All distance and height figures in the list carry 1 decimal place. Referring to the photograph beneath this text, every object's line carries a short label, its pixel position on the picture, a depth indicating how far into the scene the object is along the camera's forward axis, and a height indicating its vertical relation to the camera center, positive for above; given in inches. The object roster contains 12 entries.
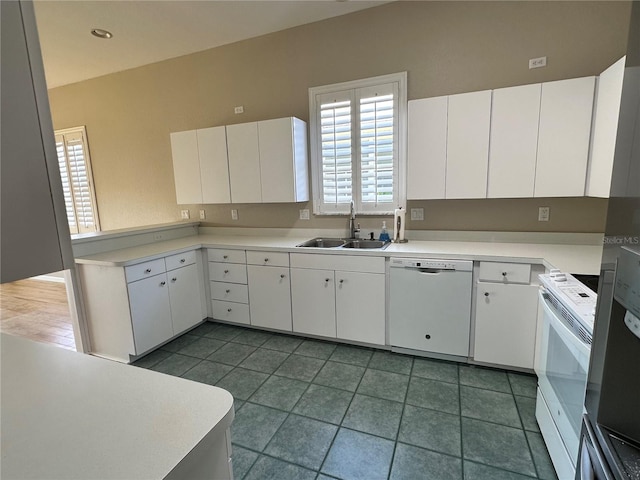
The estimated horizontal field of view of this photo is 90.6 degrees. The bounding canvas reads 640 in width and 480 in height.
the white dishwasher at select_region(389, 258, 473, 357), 92.7 -34.3
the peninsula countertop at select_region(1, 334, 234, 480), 22.3 -18.3
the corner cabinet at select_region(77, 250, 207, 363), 101.0 -35.6
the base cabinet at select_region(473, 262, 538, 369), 86.5 -35.4
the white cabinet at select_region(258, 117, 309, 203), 118.1 +13.3
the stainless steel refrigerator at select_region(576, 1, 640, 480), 24.5 -10.8
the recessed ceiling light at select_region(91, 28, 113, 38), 122.2 +64.4
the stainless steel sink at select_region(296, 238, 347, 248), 123.6 -19.5
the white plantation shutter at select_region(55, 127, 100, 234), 185.0 +12.4
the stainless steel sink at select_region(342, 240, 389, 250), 118.8 -19.5
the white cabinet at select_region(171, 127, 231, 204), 130.6 +12.9
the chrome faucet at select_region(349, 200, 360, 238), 122.2 -11.2
